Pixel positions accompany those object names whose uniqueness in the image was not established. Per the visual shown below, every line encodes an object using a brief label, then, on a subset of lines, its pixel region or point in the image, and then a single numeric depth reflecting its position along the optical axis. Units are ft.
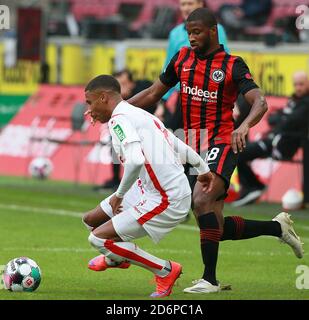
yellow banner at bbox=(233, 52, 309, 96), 123.95
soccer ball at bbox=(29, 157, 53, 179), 134.82
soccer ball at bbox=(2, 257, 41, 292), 61.11
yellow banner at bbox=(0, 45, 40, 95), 152.97
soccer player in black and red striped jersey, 63.67
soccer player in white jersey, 59.41
